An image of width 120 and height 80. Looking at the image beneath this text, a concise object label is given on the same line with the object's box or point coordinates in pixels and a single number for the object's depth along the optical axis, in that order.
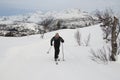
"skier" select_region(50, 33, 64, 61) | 6.08
